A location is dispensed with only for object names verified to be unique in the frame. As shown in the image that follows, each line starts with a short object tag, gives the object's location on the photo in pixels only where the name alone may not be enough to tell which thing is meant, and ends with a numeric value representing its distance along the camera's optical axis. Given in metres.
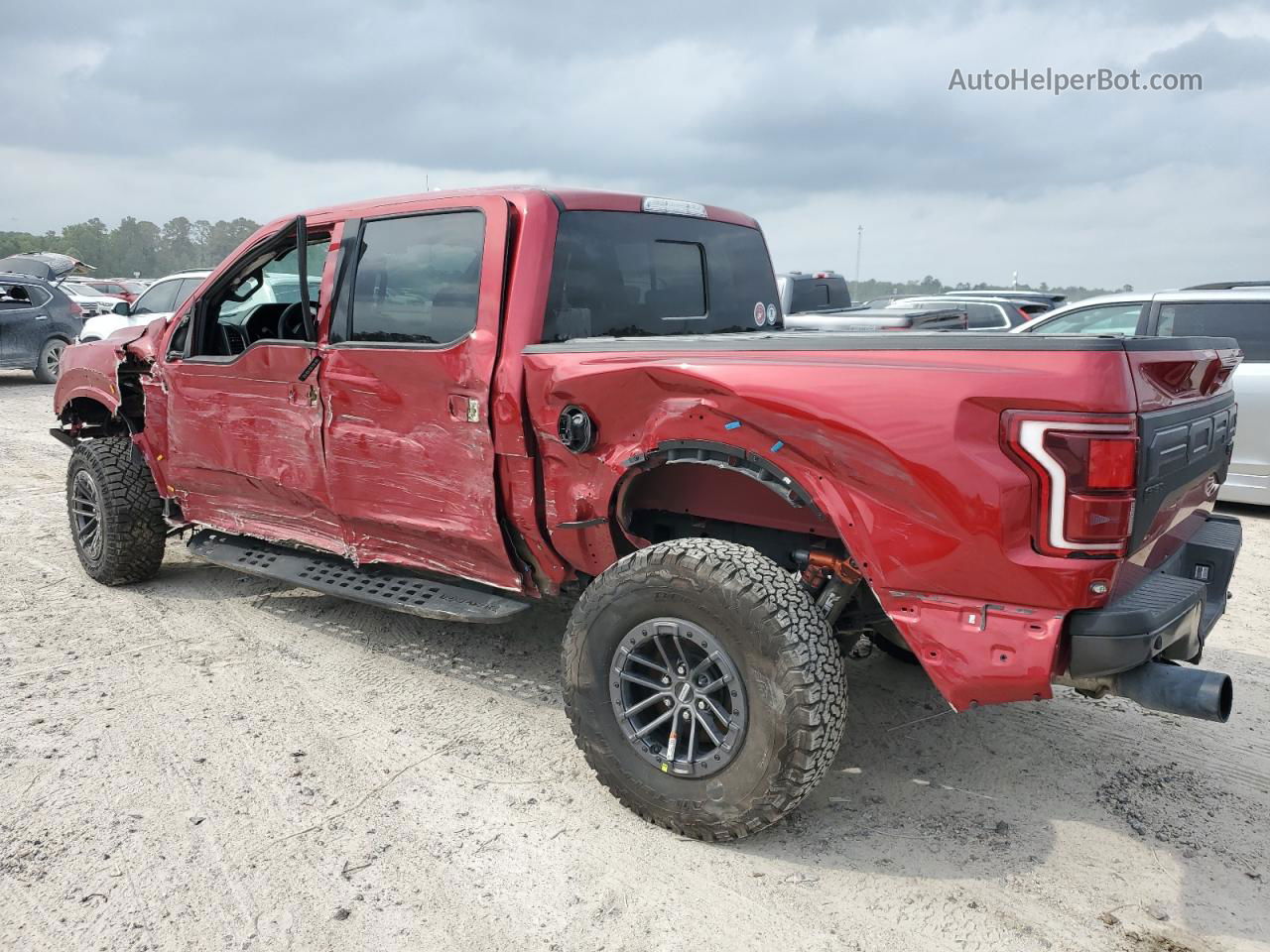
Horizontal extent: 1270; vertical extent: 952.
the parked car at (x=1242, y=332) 7.01
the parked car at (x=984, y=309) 14.36
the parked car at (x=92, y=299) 21.04
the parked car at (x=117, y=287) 27.59
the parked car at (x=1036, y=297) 17.72
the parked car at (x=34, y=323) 14.99
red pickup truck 2.41
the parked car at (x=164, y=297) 13.12
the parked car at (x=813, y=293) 12.61
